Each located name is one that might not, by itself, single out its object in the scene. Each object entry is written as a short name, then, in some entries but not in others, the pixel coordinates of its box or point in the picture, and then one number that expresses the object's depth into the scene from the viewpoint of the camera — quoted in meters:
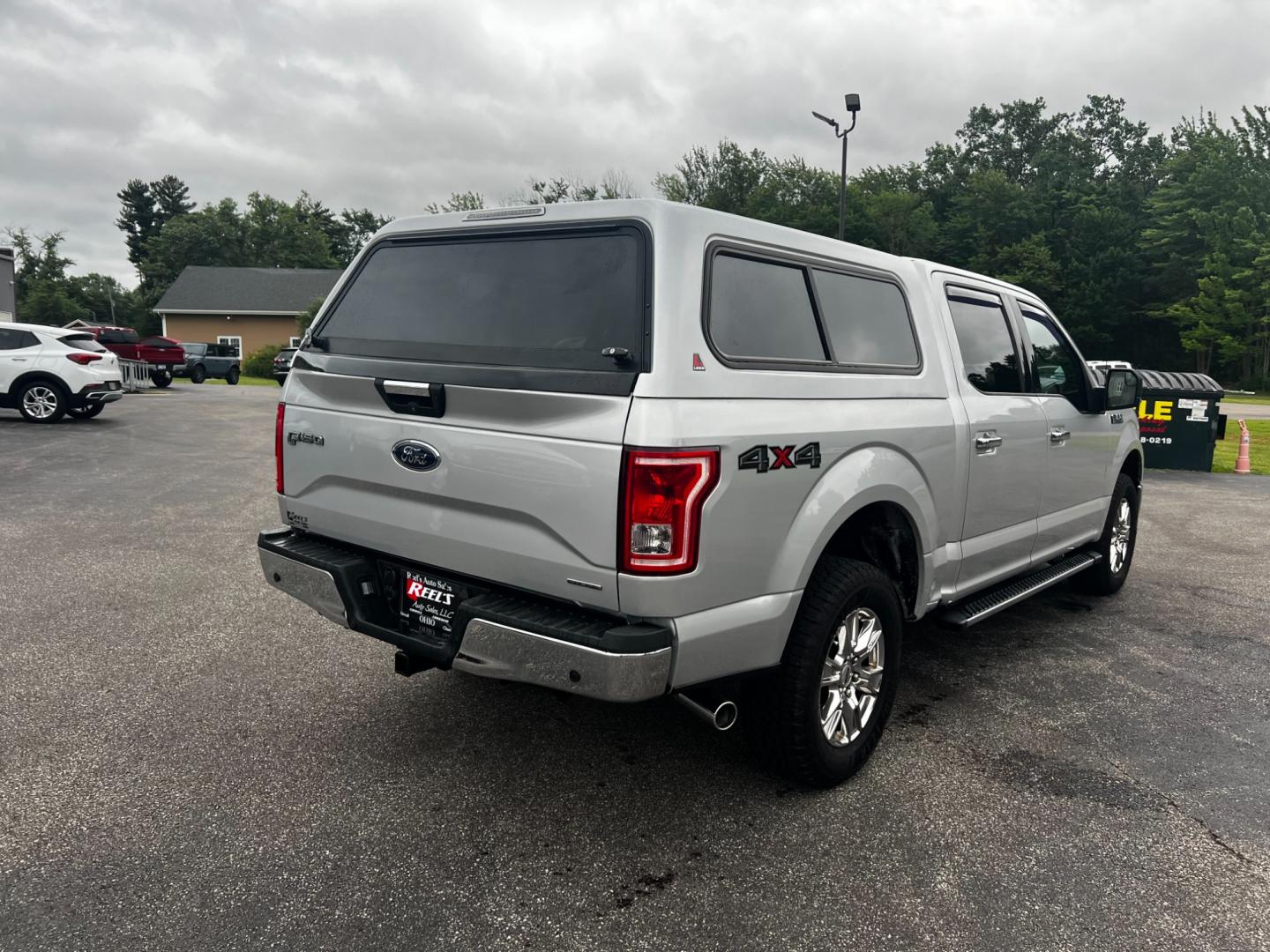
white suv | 15.41
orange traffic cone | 13.02
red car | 26.94
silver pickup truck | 2.71
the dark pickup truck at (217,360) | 36.22
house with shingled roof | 54.72
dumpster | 12.71
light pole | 20.98
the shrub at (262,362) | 44.66
